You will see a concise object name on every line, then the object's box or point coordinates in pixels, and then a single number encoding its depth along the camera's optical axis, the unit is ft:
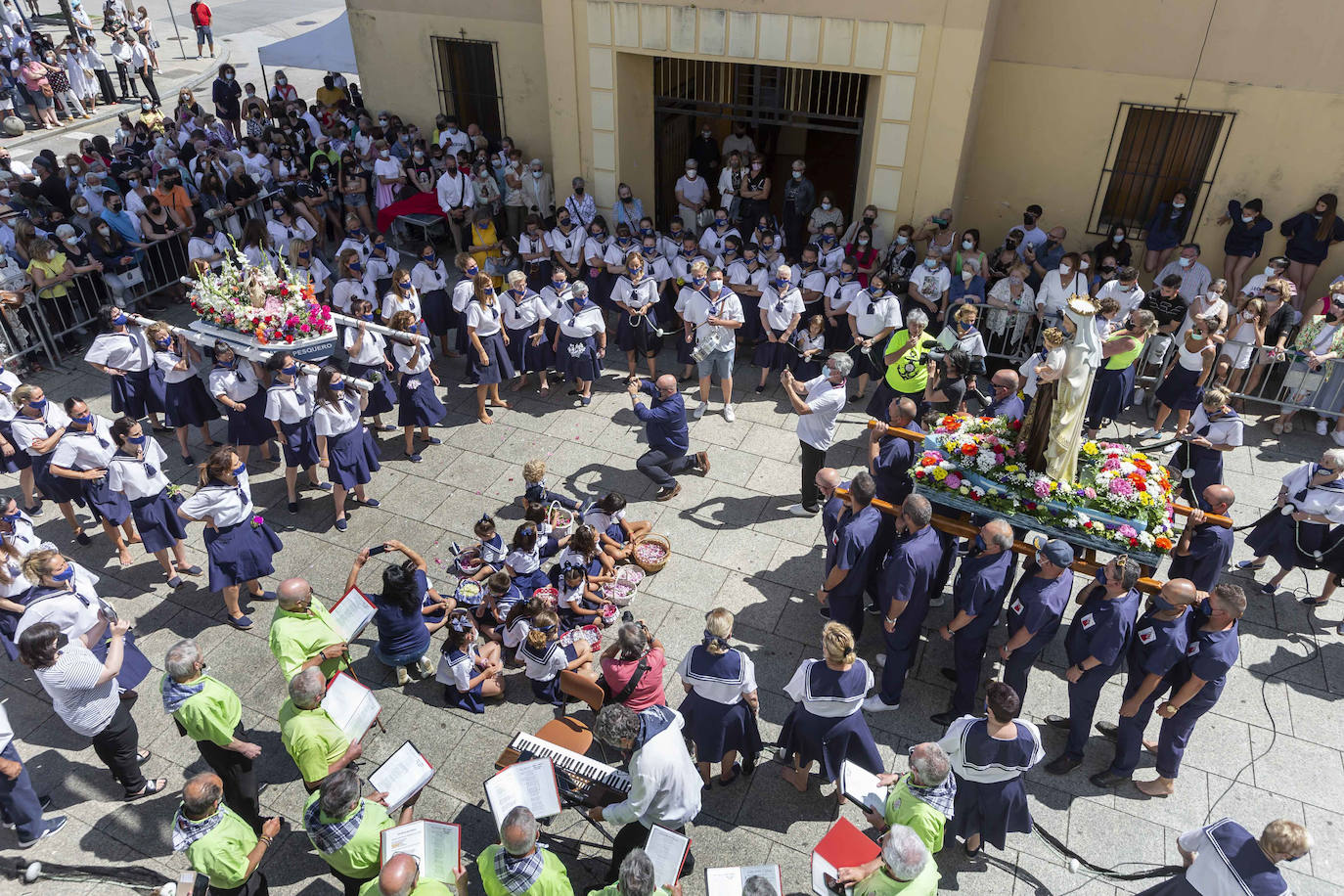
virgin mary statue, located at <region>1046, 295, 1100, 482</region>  21.74
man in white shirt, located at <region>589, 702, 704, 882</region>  17.40
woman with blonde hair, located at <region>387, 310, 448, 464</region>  32.14
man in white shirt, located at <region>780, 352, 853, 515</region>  28.40
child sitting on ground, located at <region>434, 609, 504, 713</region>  22.85
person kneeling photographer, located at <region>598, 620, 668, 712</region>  19.86
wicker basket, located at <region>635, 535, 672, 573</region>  27.94
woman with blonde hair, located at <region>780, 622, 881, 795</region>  19.13
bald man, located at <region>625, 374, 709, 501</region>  30.09
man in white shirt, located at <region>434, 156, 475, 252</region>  46.34
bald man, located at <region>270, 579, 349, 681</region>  20.95
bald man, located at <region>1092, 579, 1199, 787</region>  20.03
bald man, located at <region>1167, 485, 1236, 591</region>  23.63
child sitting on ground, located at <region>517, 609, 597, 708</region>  22.35
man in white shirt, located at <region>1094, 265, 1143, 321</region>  34.83
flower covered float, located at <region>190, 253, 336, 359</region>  30.35
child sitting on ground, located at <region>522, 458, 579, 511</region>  26.03
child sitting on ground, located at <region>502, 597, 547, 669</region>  23.80
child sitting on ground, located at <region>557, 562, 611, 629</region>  24.88
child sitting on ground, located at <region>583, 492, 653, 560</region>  27.07
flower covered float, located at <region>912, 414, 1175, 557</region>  23.22
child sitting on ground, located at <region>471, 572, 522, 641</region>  24.22
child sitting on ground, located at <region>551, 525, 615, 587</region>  25.36
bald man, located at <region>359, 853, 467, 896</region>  14.84
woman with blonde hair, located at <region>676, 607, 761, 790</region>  19.52
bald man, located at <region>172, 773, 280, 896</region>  16.42
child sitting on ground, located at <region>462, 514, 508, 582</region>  25.34
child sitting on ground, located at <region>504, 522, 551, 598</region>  24.68
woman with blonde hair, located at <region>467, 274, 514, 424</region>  34.86
